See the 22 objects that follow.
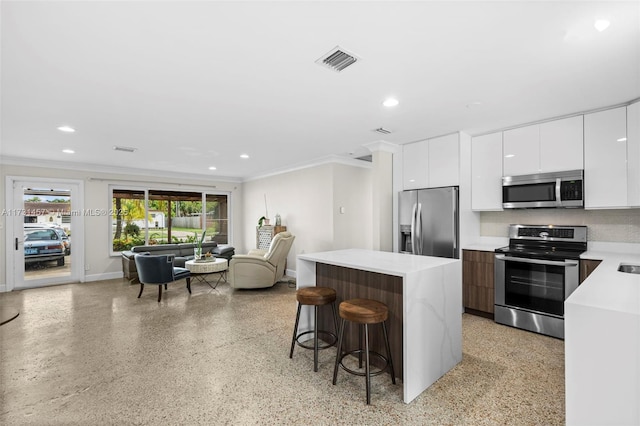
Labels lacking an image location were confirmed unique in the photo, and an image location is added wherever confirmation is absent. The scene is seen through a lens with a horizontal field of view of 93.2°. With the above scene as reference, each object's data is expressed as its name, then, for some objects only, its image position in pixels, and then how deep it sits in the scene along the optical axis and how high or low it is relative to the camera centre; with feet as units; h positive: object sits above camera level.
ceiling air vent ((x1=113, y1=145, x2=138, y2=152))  16.04 +3.61
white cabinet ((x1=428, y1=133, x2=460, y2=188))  13.67 +2.50
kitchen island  7.22 -2.33
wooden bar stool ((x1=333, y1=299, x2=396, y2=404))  7.18 -2.47
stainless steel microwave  11.15 +0.97
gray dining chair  15.61 -2.82
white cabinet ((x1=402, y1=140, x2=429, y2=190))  14.83 +2.53
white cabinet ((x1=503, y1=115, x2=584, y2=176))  11.24 +2.66
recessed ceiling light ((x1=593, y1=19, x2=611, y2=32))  6.01 +3.84
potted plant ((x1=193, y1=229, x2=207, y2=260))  18.66 -2.47
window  22.79 -0.14
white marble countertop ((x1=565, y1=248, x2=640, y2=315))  4.31 -1.28
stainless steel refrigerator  13.51 -0.32
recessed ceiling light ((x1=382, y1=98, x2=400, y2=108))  9.92 +3.78
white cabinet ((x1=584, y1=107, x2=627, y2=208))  10.32 +1.97
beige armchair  17.22 -3.06
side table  17.11 -2.91
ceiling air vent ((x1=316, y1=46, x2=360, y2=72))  7.13 +3.83
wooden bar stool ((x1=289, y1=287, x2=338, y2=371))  8.65 -2.52
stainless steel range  10.72 -2.28
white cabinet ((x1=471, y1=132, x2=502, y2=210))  13.24 +1.93
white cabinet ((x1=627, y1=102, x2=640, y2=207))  9.93 +1.99
